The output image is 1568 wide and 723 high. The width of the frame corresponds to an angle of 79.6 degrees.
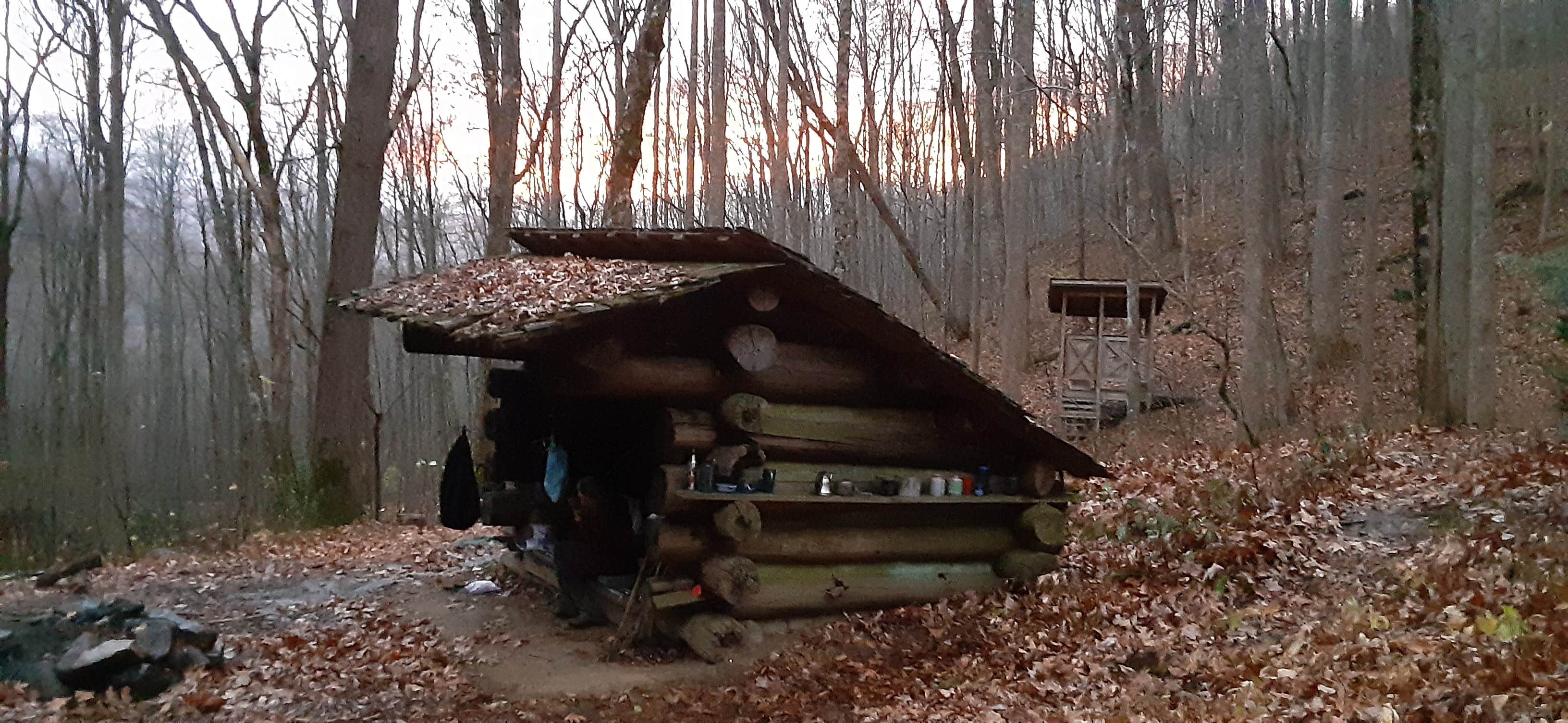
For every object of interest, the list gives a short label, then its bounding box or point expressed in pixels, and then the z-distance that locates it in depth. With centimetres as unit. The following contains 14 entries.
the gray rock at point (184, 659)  620
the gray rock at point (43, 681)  558
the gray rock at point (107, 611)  667
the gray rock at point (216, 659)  641
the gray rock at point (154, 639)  605
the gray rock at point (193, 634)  652
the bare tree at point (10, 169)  1711
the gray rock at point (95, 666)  571
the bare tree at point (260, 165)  1493
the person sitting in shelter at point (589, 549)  809
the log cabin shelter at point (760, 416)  664
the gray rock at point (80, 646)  591
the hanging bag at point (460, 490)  864
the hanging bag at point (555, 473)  819
